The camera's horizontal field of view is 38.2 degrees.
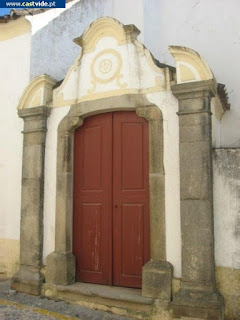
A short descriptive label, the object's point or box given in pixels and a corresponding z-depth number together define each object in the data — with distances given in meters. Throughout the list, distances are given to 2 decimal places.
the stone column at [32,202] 5.11
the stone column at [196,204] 3.91
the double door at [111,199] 4.64
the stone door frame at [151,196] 4.24
